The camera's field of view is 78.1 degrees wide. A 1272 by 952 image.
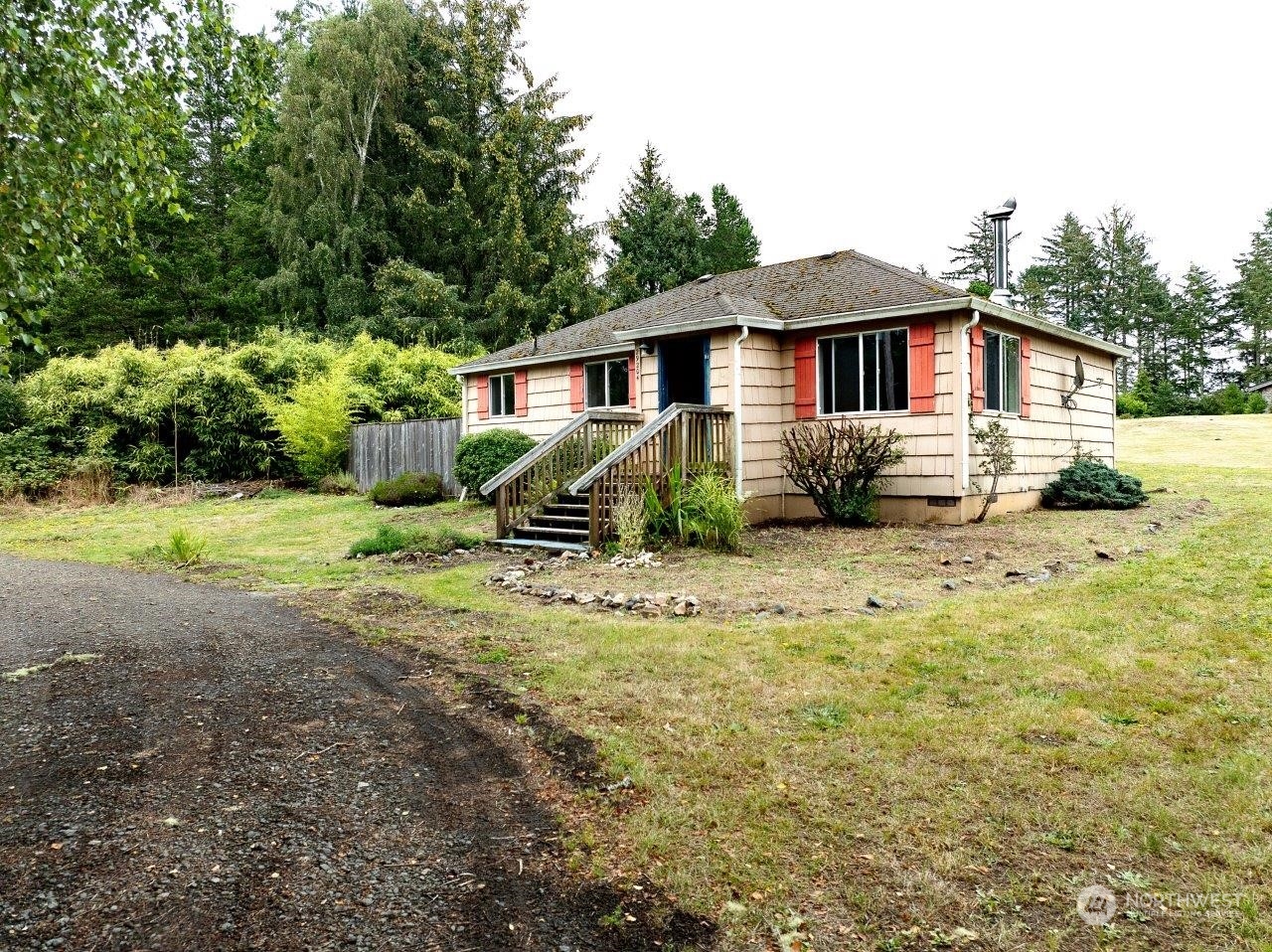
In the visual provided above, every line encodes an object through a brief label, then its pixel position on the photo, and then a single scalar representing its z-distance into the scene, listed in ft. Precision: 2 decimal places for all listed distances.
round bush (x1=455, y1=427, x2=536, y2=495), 48.60
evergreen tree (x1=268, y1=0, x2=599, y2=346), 89.71
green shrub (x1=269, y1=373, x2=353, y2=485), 59.06
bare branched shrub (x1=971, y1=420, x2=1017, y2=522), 36.61
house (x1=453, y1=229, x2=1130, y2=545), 35.06
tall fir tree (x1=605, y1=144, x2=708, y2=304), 109.19
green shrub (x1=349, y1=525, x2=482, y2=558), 31.89
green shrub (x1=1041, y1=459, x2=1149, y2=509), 41.60
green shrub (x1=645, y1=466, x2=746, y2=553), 31.42
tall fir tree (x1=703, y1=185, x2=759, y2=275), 117.60
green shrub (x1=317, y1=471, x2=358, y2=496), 59.00
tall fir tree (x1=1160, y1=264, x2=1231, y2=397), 138.62
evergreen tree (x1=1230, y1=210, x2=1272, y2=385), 134.72
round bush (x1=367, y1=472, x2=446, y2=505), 51.06
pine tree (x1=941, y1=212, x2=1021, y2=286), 150.30
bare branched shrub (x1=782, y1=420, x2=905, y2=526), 36.17
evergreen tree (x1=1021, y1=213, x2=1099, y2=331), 148.15
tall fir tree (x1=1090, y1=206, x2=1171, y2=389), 141.08
